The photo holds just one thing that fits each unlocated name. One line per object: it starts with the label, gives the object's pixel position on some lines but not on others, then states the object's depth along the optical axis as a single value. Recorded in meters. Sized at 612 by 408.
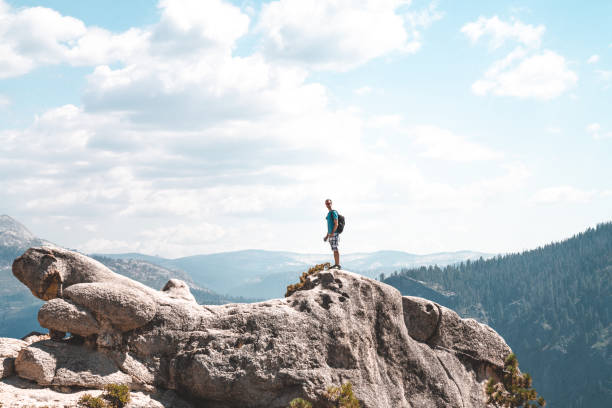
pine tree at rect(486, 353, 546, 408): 31.81
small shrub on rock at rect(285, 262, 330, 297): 38.17
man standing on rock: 32.44
